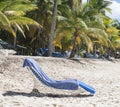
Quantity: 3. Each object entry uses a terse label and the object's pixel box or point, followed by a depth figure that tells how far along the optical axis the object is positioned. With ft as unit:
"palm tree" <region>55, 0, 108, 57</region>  90.07
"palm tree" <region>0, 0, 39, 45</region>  70.03
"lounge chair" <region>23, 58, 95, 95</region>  36.40
